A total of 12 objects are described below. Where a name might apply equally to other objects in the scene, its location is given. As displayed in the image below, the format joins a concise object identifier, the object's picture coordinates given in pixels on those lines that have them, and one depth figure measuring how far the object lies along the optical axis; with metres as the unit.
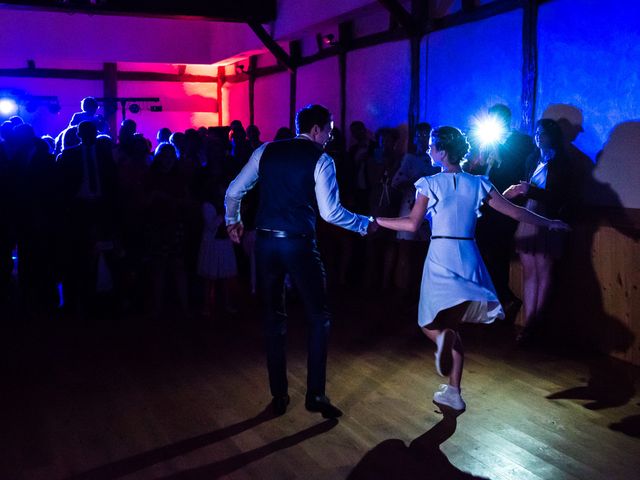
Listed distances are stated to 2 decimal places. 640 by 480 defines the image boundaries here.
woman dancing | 3.82
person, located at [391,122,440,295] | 6.86
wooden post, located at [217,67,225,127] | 15.12
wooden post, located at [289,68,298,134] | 11.21
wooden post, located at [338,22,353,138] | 9.45
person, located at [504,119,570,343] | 5.30
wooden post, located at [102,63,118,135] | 14.59
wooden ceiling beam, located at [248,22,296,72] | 10.63
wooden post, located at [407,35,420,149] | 8.02
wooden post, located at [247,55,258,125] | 13.02
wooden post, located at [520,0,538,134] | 6.20
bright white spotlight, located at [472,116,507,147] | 6.07
